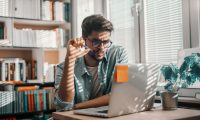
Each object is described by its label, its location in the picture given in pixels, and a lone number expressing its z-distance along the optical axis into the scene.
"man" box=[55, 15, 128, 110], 1.81
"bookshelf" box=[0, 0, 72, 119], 3.16
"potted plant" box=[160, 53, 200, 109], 1.61
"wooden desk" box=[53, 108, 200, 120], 1.29
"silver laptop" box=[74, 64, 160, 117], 1.31
